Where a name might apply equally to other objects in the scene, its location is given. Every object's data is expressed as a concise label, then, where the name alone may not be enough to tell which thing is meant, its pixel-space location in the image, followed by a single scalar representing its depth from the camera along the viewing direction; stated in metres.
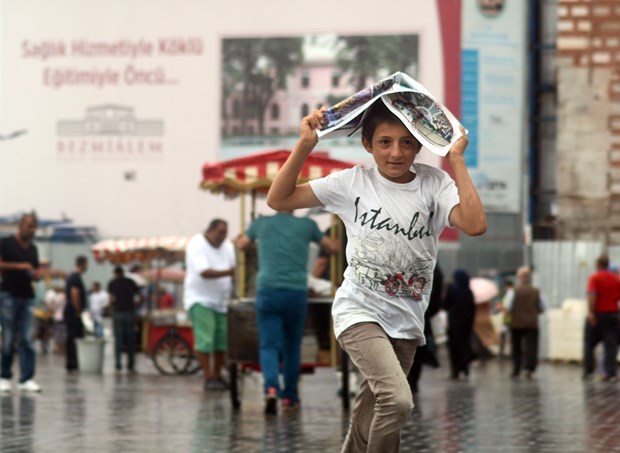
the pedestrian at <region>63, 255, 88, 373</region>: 23.88
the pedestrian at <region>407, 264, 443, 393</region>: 16.16
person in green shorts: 16.45
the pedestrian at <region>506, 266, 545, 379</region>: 23.77
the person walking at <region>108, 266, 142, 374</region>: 23.92
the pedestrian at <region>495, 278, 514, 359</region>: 30.90
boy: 6.38
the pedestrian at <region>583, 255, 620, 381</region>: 21.41
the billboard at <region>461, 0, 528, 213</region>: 48.88
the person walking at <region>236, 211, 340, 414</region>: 12.59
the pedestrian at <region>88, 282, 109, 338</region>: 32.34
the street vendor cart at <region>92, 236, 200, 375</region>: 22.50
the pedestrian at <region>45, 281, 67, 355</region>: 33.00
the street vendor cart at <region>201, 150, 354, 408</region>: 13.59
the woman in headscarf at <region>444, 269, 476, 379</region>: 21.83
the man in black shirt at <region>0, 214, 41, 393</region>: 15.80
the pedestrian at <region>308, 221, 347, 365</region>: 13.86
